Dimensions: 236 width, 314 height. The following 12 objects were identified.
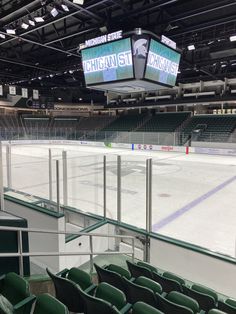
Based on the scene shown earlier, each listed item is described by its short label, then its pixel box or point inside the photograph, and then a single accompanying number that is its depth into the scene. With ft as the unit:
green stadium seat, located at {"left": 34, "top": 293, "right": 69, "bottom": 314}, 6.07
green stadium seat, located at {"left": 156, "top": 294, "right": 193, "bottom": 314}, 6.73
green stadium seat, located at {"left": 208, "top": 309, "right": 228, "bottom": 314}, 7.33
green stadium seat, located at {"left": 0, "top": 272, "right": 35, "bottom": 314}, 6.48
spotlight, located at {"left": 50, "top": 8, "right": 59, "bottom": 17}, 29.41
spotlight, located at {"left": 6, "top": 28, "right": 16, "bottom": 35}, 35.55
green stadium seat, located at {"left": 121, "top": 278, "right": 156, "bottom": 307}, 7.79
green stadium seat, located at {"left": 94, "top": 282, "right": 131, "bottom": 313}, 7.52
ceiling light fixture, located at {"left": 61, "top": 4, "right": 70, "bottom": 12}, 28.91
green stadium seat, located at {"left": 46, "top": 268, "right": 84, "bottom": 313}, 7.36
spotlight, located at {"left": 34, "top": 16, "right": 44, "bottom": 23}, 31.62
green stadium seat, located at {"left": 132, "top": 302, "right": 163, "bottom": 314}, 6.35
